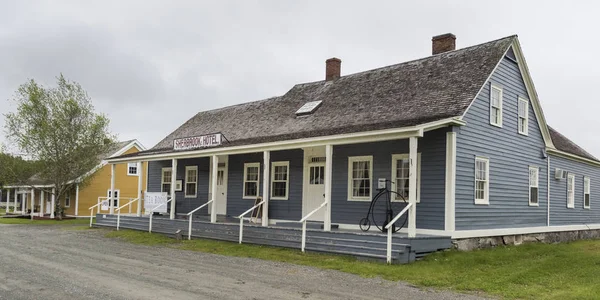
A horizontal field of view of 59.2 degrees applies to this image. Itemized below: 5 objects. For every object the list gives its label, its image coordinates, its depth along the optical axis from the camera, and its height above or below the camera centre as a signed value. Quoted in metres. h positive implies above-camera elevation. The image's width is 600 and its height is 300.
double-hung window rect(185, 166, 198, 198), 22.25 -0.09
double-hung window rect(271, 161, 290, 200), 18.33 +0.07
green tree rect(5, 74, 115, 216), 30.08 +2.43
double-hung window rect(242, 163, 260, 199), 19.38 +0.03
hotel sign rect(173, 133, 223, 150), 19.11 +1.38
